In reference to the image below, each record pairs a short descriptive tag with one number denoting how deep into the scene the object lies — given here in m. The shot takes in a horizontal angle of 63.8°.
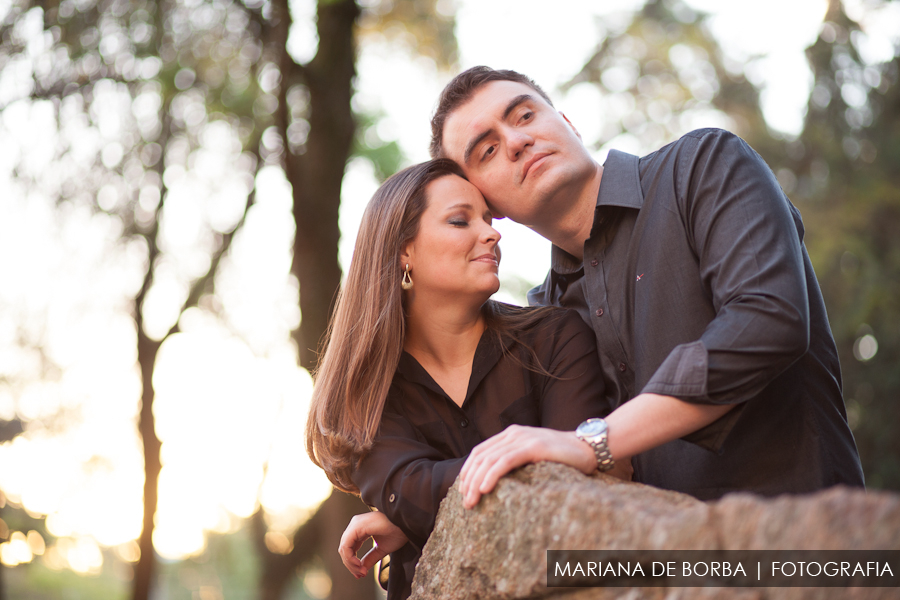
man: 1.97
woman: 2.53
